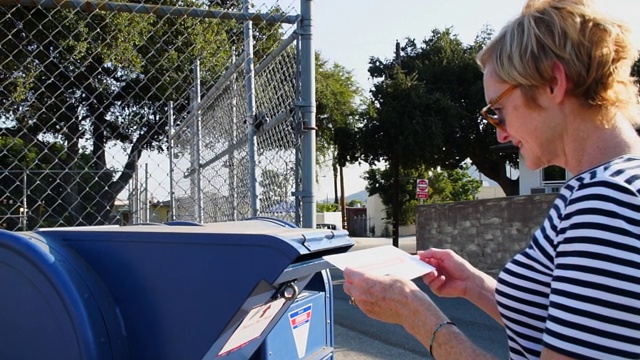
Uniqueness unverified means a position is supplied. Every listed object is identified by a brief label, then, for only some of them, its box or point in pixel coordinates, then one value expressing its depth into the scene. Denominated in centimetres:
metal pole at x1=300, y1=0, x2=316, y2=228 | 314
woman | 112
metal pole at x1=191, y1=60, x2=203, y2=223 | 552
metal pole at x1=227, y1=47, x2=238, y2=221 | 432
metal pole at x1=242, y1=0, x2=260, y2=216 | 366
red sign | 2180
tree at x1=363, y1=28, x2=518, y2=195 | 2009
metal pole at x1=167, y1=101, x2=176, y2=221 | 657
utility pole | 2112
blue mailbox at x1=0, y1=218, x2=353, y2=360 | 157
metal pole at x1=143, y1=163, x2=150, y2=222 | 780
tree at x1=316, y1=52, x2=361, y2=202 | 2219
